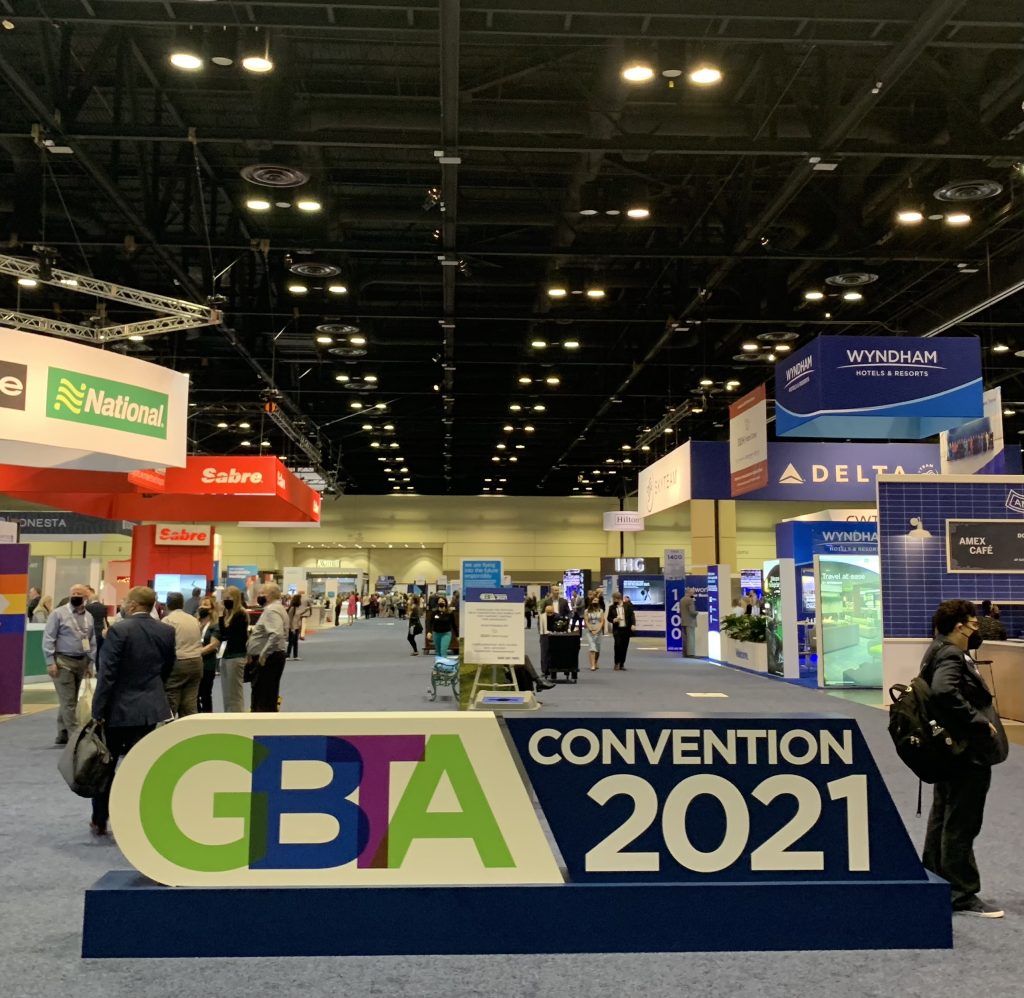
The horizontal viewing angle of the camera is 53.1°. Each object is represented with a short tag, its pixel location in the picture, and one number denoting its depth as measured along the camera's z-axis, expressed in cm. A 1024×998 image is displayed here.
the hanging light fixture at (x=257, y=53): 826
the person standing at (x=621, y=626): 1802
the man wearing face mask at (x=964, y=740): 425
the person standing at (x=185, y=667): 720
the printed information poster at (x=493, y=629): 1177
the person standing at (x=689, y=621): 2188
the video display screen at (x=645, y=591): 2781
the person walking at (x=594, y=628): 1792
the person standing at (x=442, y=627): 1641
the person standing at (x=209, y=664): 883
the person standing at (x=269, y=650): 889
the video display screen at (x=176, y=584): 2019
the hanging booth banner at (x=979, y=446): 1302
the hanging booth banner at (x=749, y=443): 1470
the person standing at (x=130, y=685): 567
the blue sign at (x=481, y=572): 1481
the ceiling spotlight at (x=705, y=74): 847
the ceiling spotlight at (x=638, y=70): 851
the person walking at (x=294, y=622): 1861
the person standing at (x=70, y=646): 863
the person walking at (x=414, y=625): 2177
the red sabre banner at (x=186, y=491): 1520
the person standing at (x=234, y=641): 909
